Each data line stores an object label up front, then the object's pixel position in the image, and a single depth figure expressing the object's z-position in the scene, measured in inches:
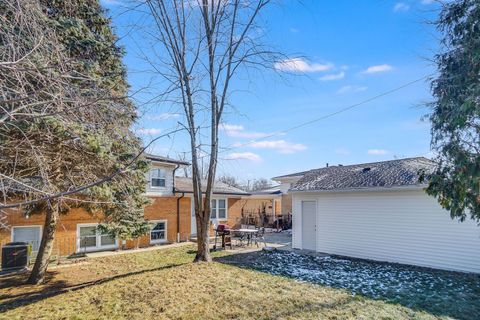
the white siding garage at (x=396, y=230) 411.5
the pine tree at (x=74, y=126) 132.2
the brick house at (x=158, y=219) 478.3
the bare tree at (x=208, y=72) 398.0
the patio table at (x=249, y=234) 604.3
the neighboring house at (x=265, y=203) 1055.9
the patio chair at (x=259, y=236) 682.0
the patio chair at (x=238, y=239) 637.7
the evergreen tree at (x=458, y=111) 198.2
